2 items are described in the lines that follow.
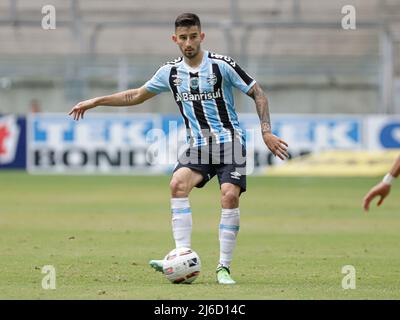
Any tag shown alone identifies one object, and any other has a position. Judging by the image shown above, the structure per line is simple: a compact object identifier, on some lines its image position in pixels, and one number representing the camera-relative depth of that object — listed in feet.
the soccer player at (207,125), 64.54
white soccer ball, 62.39
